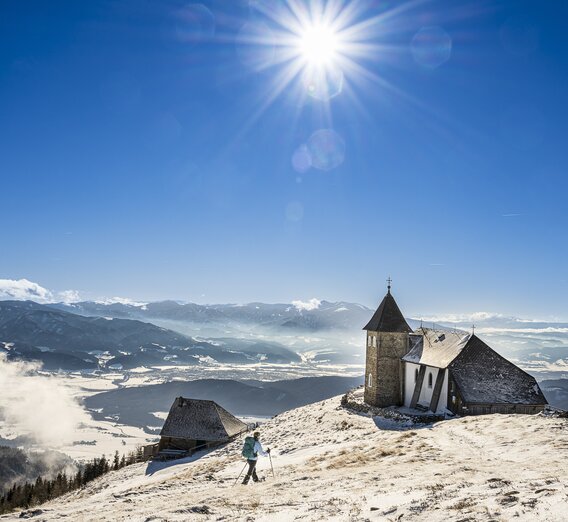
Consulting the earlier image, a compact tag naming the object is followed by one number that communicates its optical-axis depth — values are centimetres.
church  3844
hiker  1802
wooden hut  5150
